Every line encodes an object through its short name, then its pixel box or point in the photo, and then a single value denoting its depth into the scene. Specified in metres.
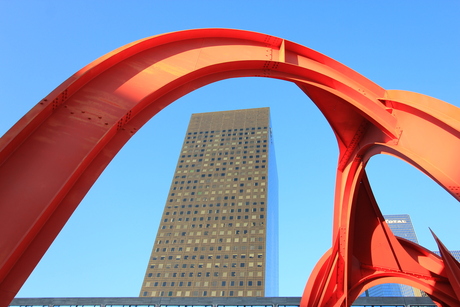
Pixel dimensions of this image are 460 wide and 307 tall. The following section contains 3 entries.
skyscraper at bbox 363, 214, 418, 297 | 175.38
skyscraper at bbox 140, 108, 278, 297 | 77.62
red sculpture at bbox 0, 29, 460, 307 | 4.30
